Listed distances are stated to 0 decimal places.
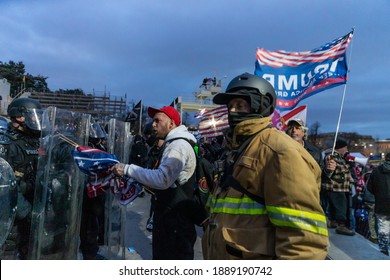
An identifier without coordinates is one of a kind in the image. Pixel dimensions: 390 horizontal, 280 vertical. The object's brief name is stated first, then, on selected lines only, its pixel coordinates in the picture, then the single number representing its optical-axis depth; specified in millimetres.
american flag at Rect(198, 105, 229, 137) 11719
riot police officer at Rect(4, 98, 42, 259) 3629
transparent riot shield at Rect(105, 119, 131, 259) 4770
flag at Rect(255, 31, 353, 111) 5691
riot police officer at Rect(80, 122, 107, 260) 4609
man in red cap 2998
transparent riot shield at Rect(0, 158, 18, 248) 2270
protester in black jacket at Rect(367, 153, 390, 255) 5418
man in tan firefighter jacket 1575
